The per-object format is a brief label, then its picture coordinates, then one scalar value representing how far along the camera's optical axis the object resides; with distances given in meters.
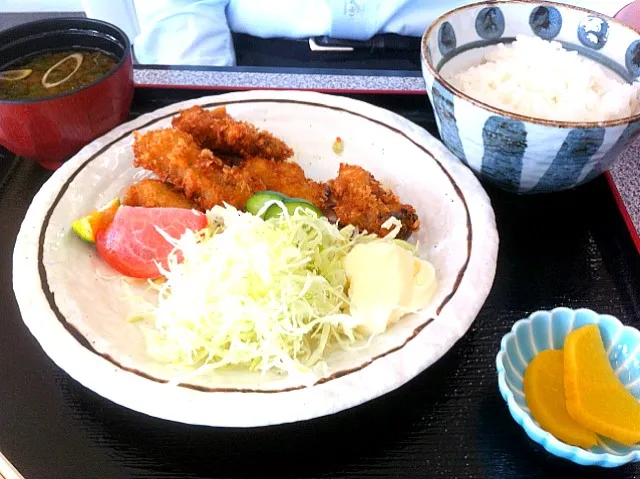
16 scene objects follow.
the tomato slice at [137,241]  0.36
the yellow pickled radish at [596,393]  0.27
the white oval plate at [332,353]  0.28
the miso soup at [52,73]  0.42
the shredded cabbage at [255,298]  0.32
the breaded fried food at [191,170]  0.39
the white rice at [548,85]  0.38
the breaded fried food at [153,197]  0.38
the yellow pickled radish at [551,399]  0.28
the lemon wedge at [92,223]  0.36
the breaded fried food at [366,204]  0.37
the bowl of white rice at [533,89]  0.35
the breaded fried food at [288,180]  0.40
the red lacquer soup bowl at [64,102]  0.39
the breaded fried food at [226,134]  0.41
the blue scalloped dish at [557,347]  0.27
